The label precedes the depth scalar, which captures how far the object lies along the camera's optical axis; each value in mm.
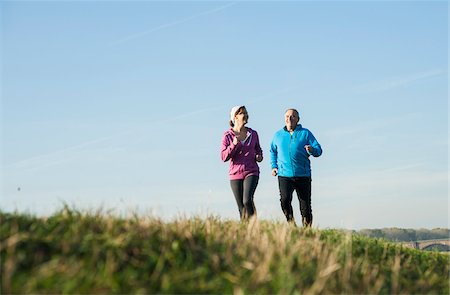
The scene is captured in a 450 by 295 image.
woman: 11211
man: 12062
